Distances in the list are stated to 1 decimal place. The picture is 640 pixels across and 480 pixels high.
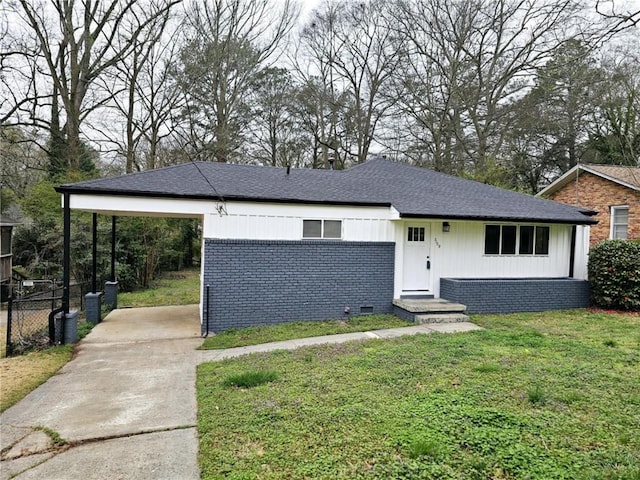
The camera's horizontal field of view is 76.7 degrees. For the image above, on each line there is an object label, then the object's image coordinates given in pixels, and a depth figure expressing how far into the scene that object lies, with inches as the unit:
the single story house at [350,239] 345.4
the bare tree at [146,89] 751.1
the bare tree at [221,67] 808.3
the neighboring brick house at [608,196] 615.8
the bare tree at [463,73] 789.2
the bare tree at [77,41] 676.1
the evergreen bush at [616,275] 409.4
